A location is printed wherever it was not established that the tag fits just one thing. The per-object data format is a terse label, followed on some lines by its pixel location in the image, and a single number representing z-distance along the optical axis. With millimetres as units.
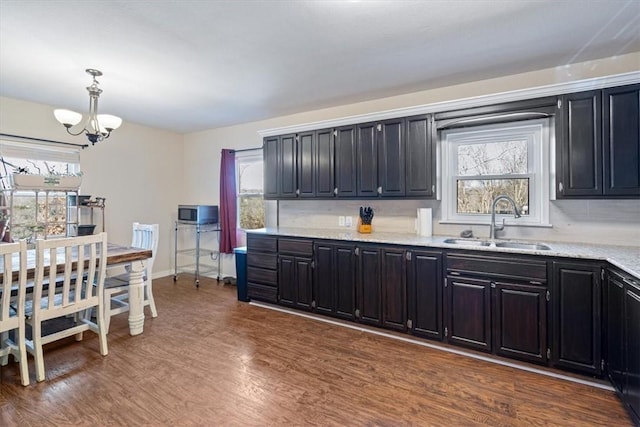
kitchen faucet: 2956
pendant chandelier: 2857
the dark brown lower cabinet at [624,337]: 1776
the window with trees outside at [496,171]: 3010
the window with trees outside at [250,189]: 5059
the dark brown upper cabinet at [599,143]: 2393
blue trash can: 4191
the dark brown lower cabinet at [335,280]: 3352
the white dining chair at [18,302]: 2141
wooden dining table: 3092
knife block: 3749
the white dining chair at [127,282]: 3145
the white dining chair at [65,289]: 2358
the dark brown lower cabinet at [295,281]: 3635
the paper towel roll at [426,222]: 3398
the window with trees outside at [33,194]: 3570
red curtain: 5094
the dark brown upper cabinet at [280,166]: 4113
